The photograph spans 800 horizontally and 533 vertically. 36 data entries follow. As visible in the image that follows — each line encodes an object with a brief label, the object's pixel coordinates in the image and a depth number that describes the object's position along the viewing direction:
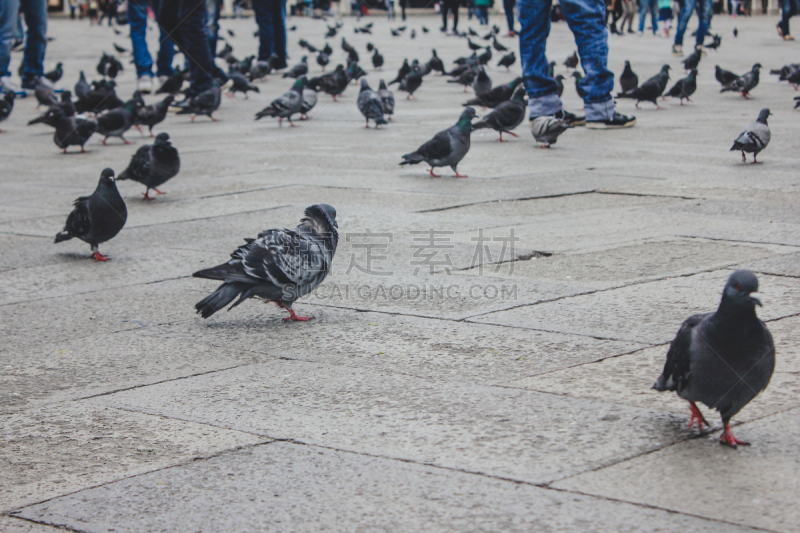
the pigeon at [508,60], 17.50
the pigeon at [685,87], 11.98
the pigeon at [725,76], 12.33
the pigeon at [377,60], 18.08
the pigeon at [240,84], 14.10
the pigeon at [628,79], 12.20
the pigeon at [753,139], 7.24
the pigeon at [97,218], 5.45
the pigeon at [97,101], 12.00
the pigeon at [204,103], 11.73
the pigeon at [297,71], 15.79
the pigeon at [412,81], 13.75
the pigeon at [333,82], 14.00
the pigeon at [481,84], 13.12
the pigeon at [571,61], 16.12
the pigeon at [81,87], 14.13
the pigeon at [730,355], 2.52
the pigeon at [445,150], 7.41
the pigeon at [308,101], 11.89
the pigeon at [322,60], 18.88
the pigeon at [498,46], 20.08
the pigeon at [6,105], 11.73
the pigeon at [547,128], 8.30
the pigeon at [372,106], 10.67
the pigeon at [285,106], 11.49
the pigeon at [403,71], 15.07
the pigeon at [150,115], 10.77
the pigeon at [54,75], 16.06
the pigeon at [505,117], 9.23
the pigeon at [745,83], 12.00
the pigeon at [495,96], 11.62
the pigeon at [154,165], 7.09
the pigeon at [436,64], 16.92
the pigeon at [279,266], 4.09
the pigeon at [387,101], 11.39
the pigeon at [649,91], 11.44
